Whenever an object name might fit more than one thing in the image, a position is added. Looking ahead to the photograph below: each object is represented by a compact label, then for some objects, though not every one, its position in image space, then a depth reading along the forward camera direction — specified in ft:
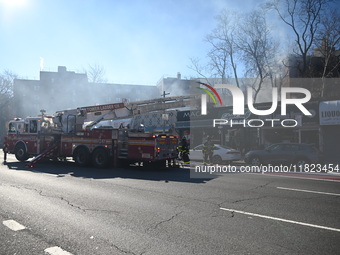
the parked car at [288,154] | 46.09
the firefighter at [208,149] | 52.70
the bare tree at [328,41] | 81.41
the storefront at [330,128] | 62.85
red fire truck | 42.83
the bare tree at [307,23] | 83.45
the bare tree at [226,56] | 95.14
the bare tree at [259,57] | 88.33
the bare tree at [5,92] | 165.07
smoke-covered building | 176.04
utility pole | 43.21
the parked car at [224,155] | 55.93
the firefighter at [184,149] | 47.88
